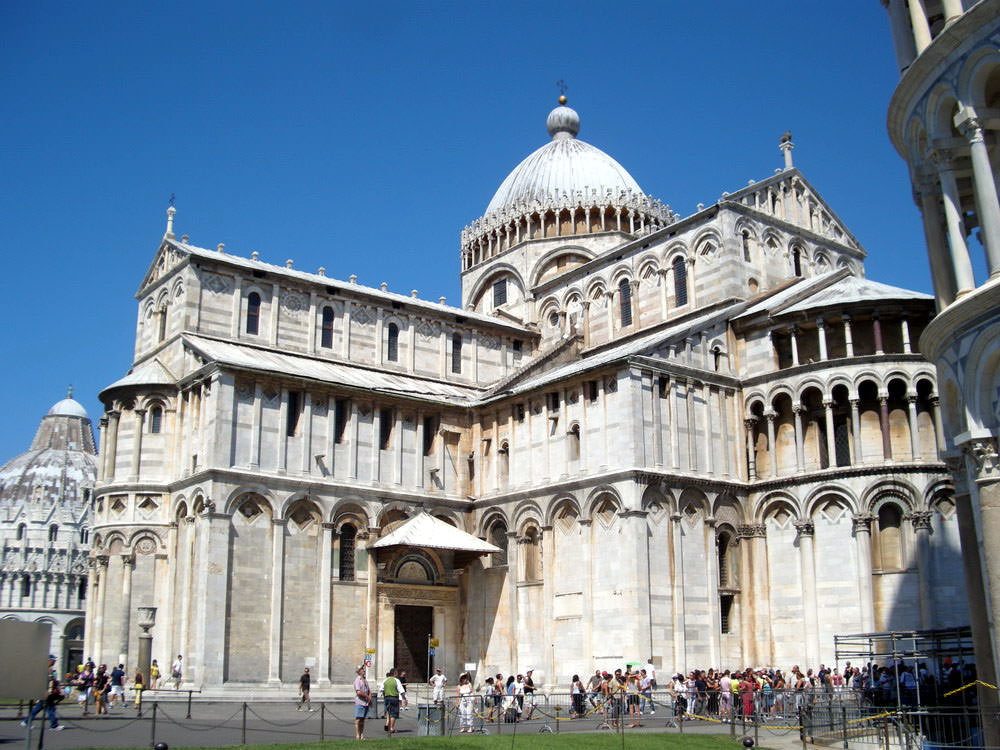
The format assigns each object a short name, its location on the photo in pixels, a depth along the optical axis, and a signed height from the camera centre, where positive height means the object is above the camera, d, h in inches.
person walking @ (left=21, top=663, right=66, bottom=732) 905.5 -59.6
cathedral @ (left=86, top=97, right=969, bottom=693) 1402.6 +199.1
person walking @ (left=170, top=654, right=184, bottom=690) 1349.0 -48.2
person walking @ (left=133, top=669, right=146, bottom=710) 1182.7 -60.0
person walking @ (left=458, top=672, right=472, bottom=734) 1059.9 -81.0
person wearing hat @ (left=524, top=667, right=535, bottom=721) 1205.2 -72.7
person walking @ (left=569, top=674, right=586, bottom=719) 1219.2 -81.4
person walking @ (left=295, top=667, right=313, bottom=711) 1286.9 -67.6
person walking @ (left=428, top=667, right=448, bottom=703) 1127.6 -59.7
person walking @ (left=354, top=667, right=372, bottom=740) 943.7 -64.7
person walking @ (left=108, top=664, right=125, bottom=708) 1337.4 -60.7
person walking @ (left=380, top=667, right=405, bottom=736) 1027.3 -66.5
